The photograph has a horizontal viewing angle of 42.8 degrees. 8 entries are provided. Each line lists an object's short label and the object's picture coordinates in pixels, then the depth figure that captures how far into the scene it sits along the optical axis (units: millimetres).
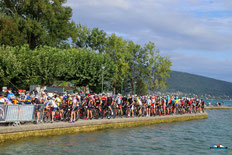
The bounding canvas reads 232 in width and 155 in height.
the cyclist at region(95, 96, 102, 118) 25766
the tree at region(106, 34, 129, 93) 77312
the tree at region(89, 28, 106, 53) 77000
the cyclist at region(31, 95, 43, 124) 20469
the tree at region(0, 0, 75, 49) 49906
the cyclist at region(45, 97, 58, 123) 21422
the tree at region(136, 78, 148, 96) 95125
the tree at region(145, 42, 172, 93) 81688
